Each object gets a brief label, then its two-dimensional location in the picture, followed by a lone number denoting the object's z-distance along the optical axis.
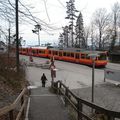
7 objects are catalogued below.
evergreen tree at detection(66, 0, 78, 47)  86.31
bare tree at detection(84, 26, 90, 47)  109.76
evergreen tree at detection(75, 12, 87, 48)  106.38
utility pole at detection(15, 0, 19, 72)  25.84
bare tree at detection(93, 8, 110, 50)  96.25
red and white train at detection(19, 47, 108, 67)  49.93
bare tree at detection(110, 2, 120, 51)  92.47
